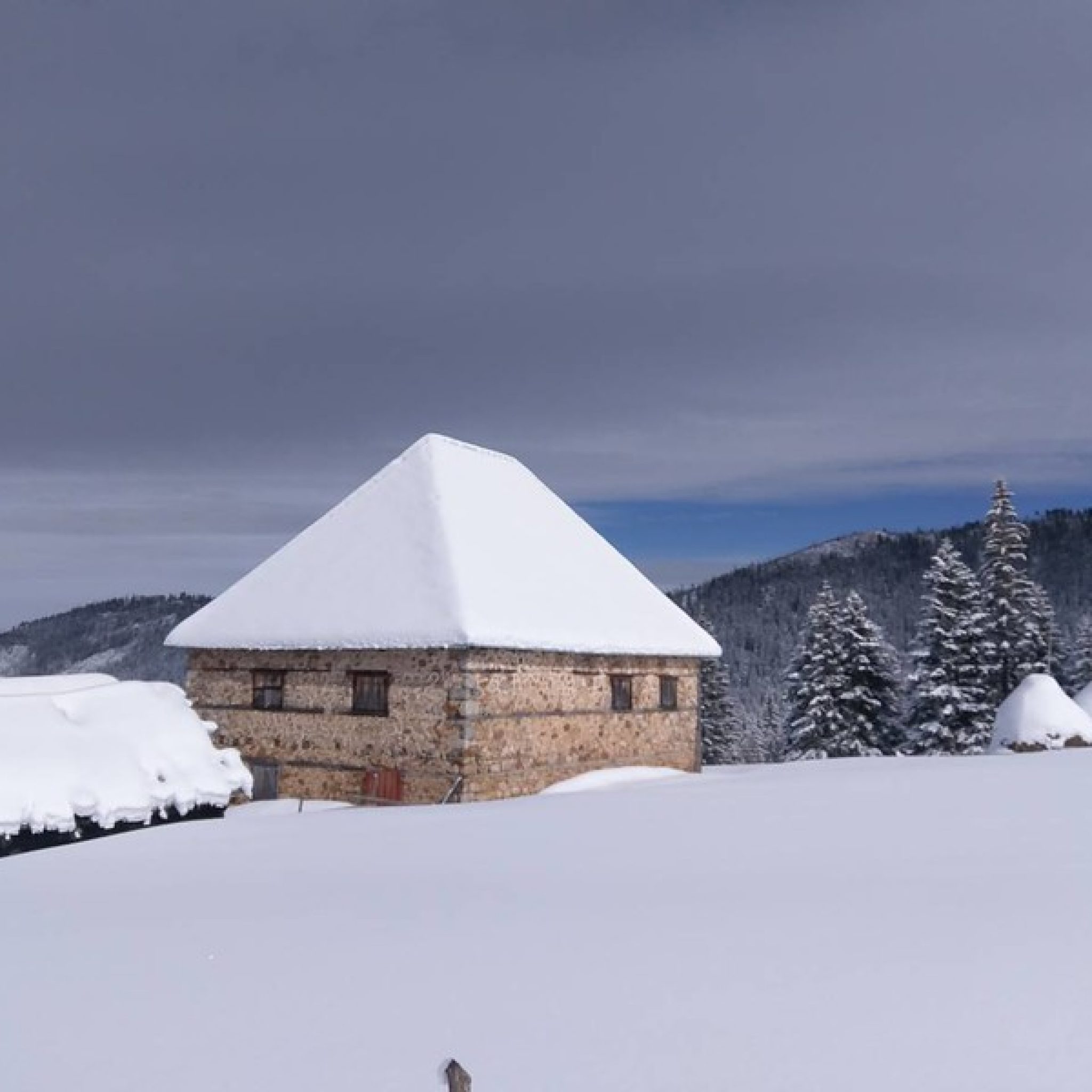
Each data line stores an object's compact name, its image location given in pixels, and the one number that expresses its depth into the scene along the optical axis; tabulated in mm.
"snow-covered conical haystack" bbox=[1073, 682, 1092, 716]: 28438
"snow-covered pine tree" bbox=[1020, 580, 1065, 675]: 34188
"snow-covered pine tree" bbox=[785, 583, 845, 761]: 35281
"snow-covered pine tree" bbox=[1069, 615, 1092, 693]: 38250
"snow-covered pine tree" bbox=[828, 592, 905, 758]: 35406
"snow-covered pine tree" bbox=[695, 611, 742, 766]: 38594
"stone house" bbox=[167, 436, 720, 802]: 17281
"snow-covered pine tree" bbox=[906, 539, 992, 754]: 33688
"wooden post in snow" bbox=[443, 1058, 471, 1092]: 4656
